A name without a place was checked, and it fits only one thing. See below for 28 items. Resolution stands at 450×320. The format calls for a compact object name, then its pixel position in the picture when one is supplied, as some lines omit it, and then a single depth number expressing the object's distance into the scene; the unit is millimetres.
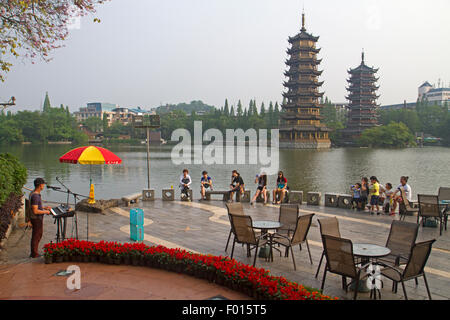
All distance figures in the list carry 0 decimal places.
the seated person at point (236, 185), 13797
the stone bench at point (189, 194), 14046
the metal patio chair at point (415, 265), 4787
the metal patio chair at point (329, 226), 5984
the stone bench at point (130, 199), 13070
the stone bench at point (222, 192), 14164
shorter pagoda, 81312
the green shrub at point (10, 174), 8195
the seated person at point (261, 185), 13172
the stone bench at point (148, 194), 14023
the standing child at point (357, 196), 12222
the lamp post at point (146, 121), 15234
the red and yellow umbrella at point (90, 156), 8906
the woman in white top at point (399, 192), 10962
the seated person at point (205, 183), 14358
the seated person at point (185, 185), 14016
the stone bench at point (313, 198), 13355
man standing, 6652
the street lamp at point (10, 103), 9436
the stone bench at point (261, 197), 13781
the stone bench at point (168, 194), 14094
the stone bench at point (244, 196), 14023
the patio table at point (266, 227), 6923
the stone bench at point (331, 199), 13042
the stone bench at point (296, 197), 13688
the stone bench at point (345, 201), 12750
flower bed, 4844
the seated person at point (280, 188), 13275
